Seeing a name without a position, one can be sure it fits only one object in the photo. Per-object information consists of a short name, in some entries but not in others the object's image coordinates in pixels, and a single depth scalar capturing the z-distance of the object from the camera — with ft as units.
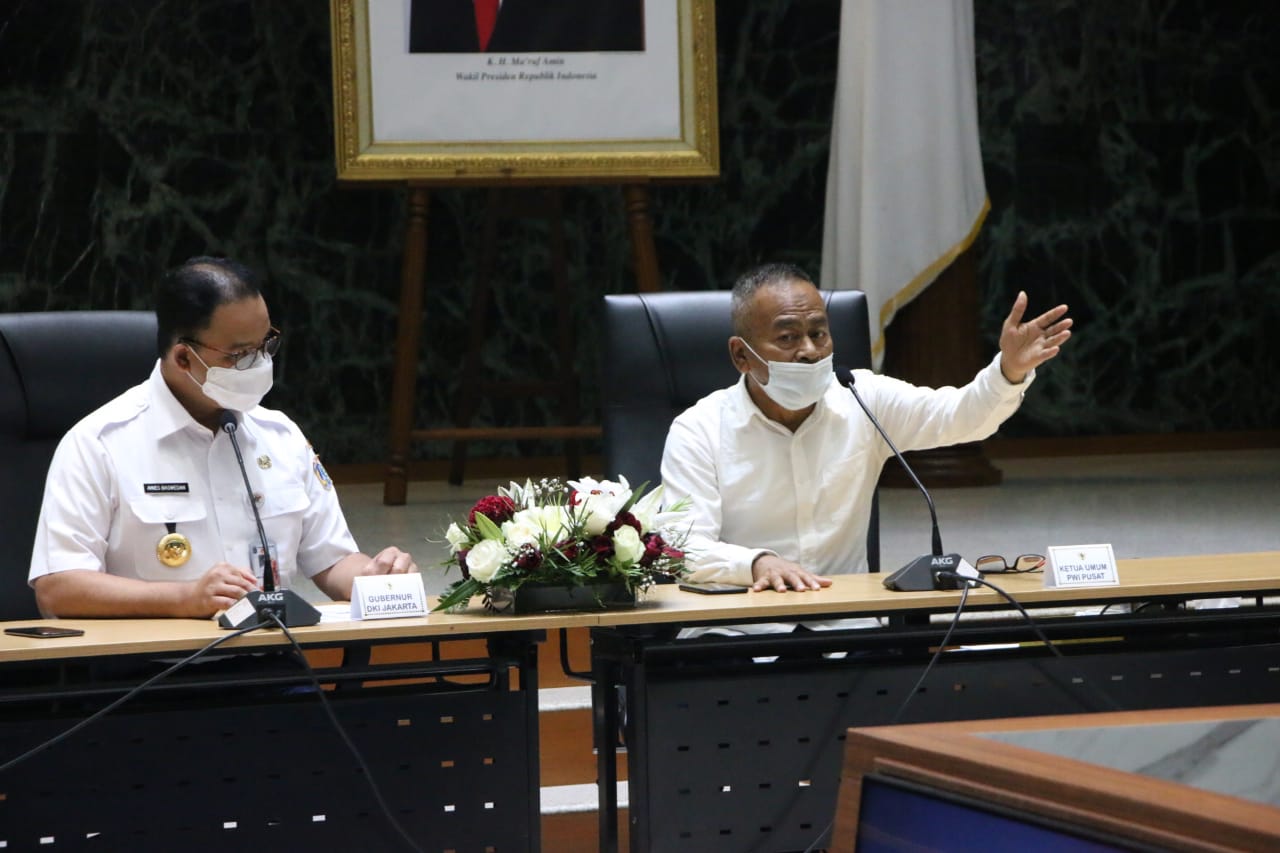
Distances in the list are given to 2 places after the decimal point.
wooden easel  35.09
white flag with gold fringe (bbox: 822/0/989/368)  36.63
